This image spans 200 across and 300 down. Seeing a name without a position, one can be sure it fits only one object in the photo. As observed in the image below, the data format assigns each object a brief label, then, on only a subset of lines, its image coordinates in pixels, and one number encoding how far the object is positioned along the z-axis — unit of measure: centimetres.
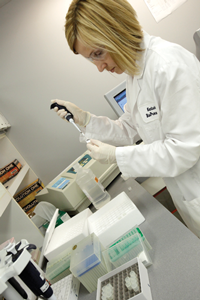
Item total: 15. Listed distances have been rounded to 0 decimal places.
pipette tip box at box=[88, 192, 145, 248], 91
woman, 74
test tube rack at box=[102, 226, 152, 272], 75
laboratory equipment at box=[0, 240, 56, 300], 58
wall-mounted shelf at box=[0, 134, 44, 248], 108
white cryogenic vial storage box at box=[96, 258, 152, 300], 60
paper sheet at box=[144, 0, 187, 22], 226
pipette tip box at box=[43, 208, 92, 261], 96
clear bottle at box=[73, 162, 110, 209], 137
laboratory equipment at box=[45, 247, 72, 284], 87
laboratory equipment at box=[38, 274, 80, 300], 76
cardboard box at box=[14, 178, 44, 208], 185
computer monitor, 169
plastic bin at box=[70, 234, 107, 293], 74
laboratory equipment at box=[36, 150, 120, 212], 135
